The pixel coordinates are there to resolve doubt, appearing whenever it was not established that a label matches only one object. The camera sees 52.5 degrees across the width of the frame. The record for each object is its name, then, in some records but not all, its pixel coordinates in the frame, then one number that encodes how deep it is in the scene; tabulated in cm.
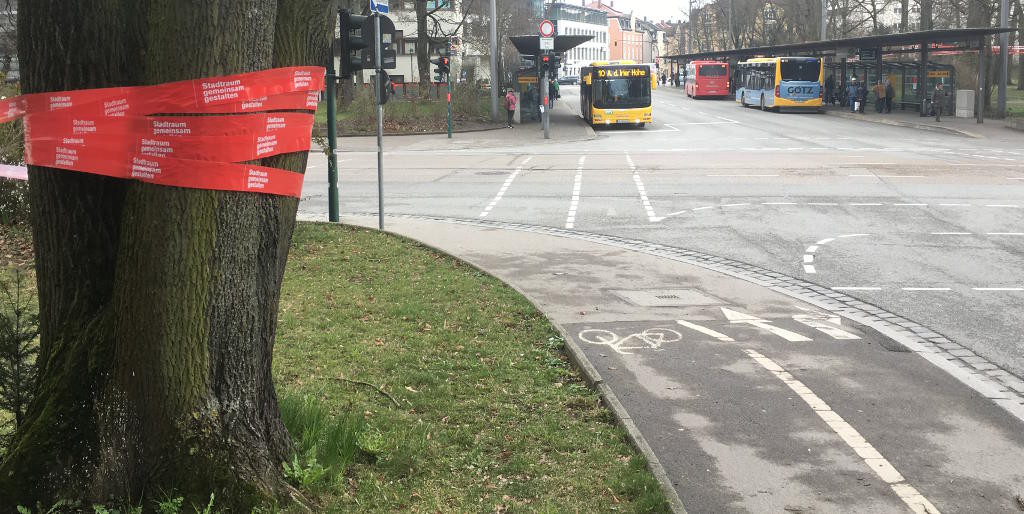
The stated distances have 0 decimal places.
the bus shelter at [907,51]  4012
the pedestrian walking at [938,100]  4238
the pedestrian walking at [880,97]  5009
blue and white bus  5297
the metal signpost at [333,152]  1484
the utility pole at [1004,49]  3950
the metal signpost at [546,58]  3703
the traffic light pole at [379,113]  1482
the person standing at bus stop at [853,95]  5132
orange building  19638
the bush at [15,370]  481
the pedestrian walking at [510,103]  4331
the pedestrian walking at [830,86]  5934
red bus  7450
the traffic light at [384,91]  1530
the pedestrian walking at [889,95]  5012
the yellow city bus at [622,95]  4259
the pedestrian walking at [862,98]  5096
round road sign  3762
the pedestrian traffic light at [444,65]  3967
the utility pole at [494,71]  4159
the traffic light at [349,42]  1406
